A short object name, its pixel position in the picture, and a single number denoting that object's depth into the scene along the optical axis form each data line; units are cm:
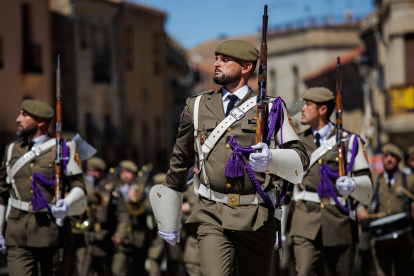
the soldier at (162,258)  1967
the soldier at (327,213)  1267
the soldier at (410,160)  2139
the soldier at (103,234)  1920
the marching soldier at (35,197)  1258
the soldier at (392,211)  1649
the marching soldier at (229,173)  913
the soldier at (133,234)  1993
